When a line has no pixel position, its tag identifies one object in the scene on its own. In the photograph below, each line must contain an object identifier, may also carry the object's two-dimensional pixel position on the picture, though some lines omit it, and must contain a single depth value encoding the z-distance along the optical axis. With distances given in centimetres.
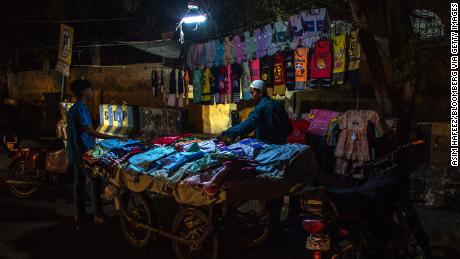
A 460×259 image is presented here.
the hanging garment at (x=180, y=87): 1234
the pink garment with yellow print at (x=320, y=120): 888
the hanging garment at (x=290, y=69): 886
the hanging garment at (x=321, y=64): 809
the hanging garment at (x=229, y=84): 1044
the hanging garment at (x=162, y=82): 1319
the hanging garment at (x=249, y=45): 972
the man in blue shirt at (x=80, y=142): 700
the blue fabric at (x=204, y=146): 558
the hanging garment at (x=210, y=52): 1089
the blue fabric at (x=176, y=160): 504
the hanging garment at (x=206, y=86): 1109
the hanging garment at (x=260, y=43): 945
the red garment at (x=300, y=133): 895
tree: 610
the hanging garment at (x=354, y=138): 766
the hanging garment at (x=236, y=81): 1023
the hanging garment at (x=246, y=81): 995
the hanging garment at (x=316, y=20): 805
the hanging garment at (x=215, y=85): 1090
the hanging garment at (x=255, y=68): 963
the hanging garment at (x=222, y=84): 1066
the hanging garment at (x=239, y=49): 1003
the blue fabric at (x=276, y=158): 471
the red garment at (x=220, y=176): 439
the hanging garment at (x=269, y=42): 920
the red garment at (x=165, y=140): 665
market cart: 458
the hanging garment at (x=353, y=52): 754
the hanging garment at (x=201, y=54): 1121
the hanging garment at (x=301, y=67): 859
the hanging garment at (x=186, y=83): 1204
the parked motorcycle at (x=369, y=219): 382
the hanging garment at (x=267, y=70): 935
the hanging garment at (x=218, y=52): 1066
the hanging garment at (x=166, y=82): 1291
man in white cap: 625
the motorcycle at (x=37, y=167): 895
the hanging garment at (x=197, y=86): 1144
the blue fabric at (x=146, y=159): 534
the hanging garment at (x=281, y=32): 883
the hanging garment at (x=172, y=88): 1262
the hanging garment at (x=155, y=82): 1334
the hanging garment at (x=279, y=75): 905
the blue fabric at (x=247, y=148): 505
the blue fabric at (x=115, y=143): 619
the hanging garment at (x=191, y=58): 1155
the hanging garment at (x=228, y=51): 1041
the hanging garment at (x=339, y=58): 777
